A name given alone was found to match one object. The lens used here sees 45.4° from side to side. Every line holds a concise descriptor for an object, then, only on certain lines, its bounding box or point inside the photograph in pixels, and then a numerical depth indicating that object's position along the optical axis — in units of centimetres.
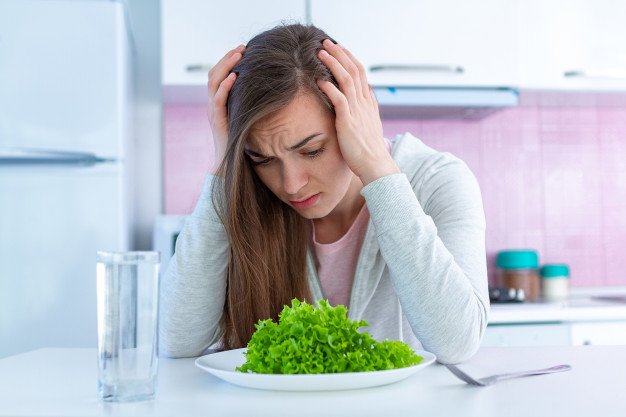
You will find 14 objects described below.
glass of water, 75
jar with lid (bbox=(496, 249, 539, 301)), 280
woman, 112
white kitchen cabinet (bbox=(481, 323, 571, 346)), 235
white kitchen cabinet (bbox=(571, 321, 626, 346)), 242
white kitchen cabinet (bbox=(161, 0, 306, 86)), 246
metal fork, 84
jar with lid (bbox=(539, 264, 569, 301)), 279
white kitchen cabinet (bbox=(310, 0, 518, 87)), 254
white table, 72
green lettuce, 83
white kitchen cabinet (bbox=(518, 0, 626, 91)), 265
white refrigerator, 219
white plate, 79
